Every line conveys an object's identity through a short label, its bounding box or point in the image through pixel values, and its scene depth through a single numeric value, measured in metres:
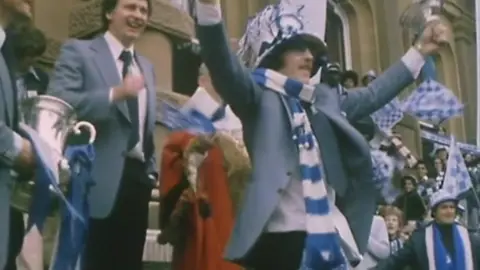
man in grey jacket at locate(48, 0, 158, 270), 5.46
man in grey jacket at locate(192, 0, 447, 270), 5.05
